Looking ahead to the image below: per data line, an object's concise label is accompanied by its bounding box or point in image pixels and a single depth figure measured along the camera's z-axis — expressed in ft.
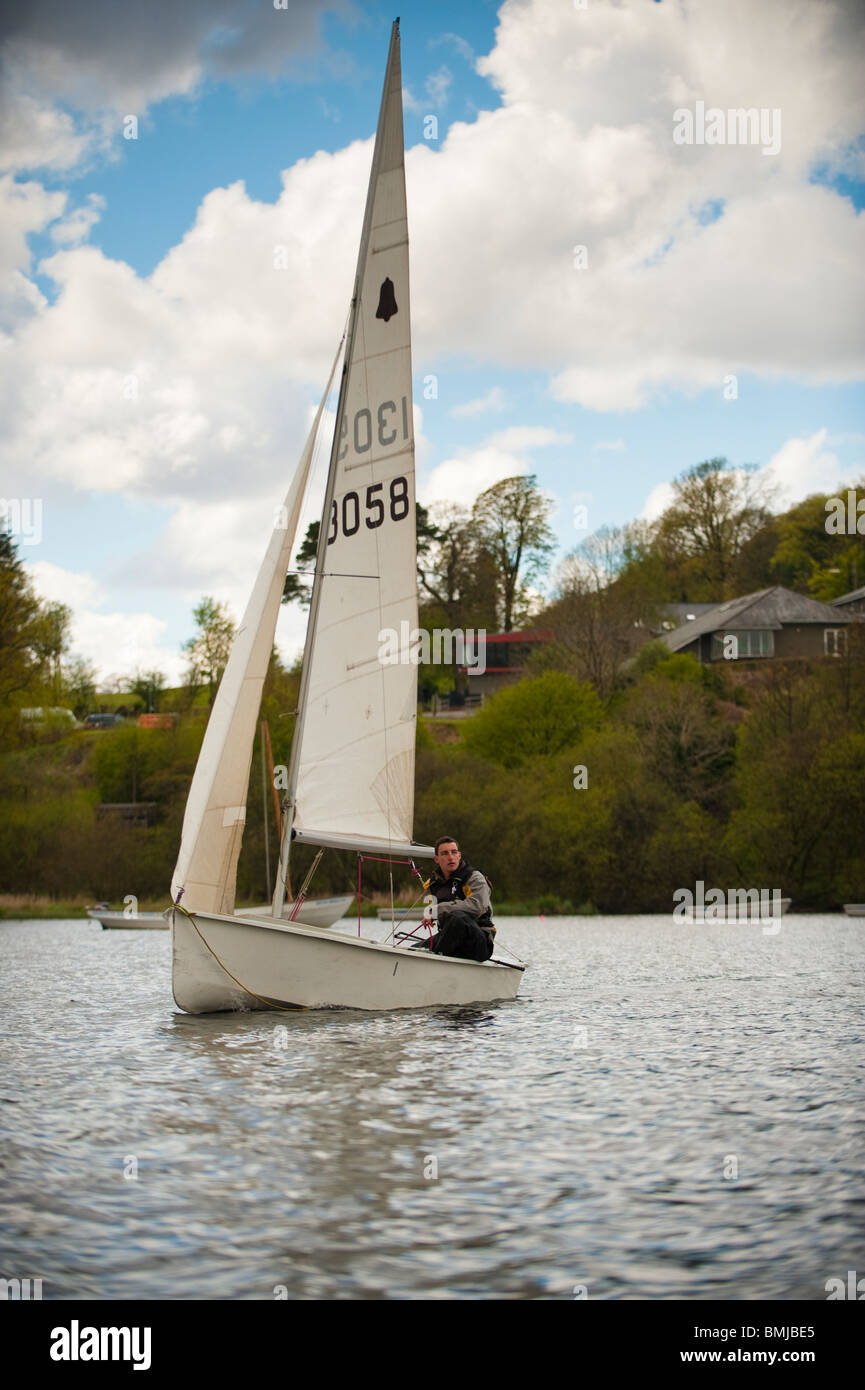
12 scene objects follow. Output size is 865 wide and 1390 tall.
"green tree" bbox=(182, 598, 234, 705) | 227.81
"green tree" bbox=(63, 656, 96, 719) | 260.01
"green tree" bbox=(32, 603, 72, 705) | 156.25
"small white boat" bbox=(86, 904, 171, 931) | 134.82
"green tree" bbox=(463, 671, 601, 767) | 199.11
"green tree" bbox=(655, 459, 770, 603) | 288.53
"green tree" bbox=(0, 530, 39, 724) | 154.10
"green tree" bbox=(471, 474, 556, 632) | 272.72
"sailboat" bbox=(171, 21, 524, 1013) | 44.01
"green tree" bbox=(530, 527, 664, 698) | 224.33
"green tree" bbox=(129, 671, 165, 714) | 237.45
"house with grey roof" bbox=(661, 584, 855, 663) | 247.09
